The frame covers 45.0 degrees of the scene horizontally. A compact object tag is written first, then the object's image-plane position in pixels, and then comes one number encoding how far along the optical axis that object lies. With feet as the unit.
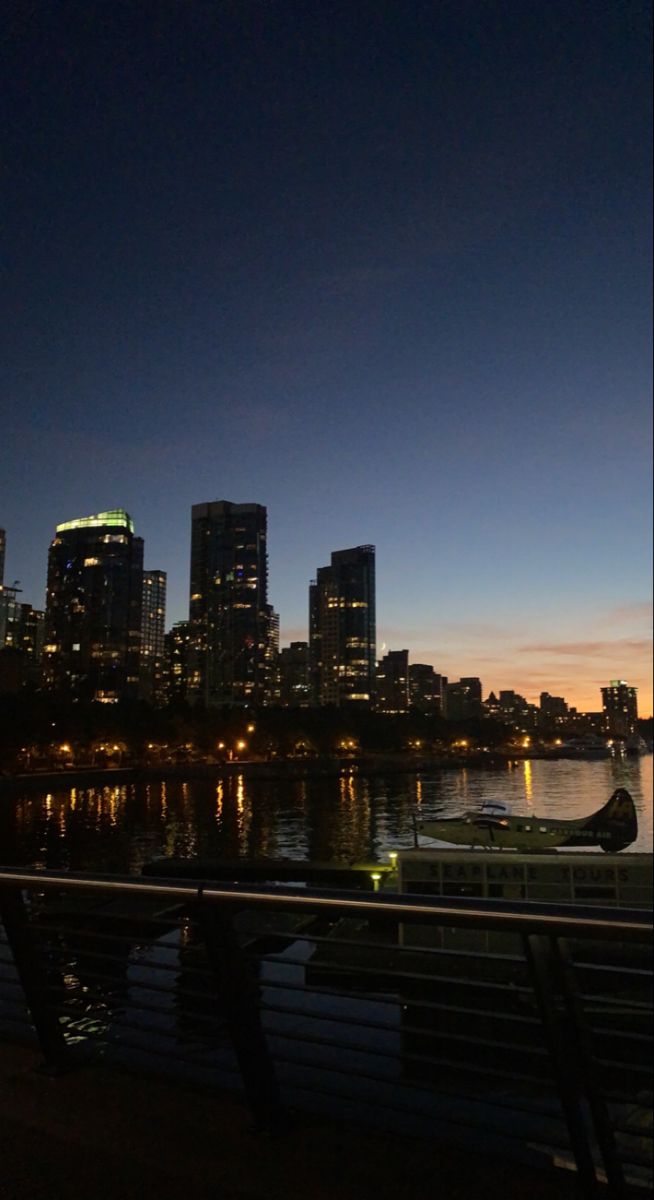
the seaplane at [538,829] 120.88
